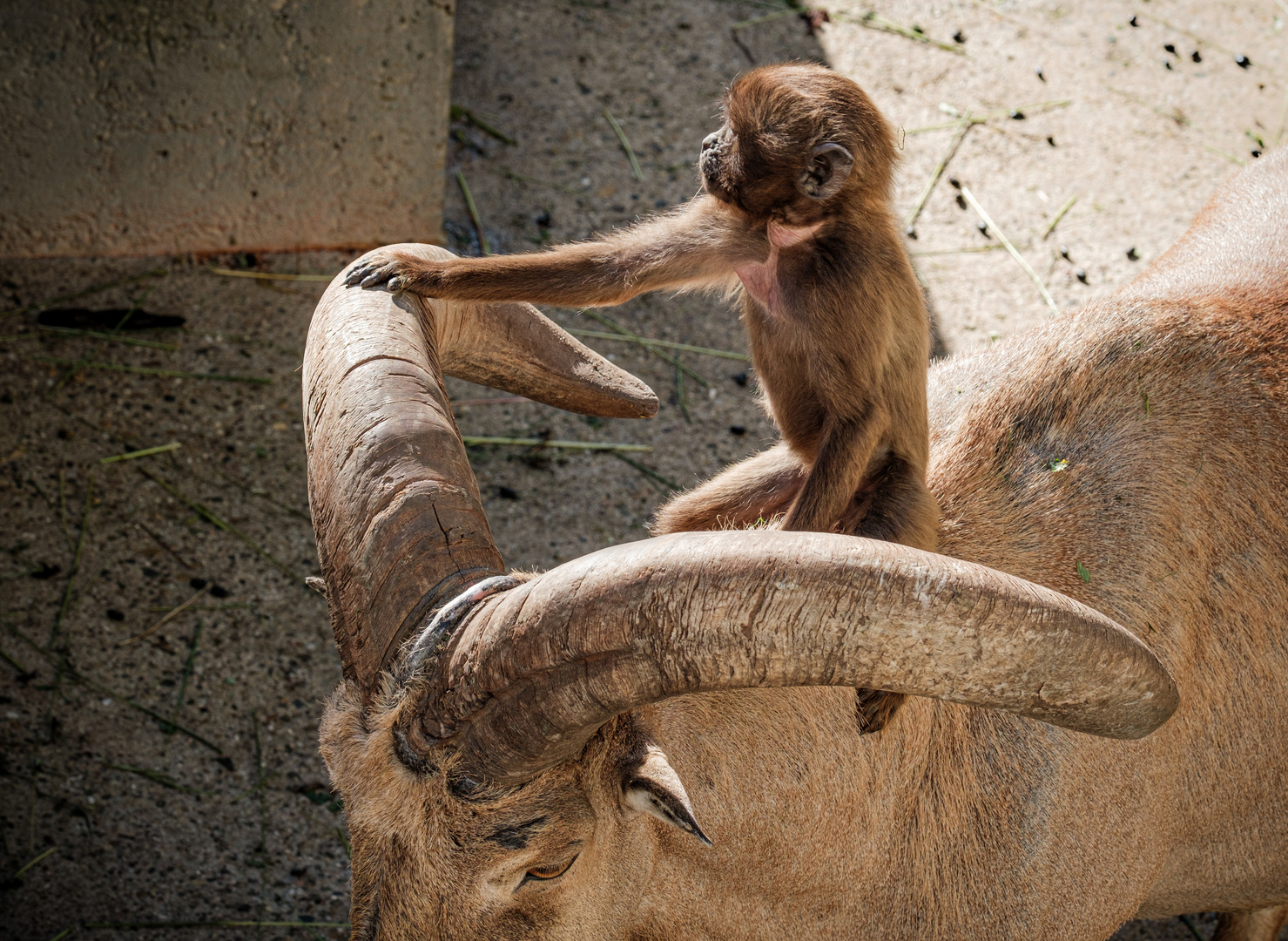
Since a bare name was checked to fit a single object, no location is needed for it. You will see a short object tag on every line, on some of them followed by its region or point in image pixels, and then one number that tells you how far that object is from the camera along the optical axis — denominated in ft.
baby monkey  9.59
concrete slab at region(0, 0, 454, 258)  19.76
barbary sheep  6.30
